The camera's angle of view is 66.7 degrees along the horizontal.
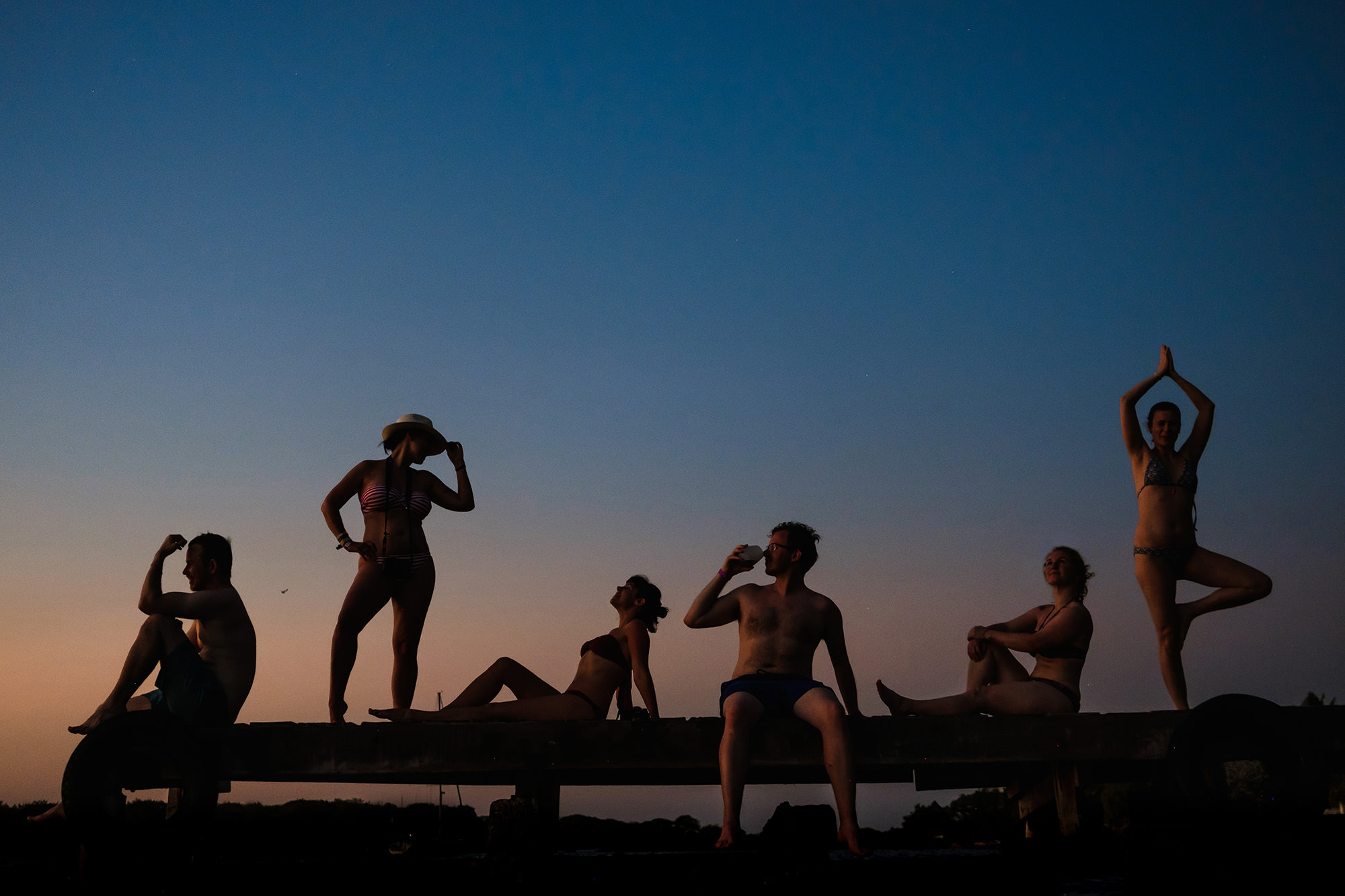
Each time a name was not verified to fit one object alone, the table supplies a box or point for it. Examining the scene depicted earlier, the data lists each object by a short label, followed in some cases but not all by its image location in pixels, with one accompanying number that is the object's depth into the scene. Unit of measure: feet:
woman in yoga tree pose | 22.11
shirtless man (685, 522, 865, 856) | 18.97
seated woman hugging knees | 21.36
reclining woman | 21.84
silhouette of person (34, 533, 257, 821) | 21.91
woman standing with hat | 23.30
